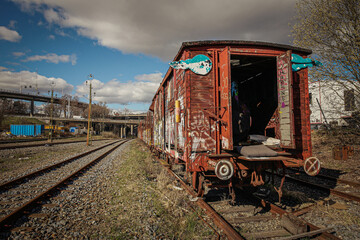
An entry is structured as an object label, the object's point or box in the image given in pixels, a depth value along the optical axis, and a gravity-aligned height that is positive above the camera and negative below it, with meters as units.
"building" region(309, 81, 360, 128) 10.20 +1.35
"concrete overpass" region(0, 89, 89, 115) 86.66 +14.31
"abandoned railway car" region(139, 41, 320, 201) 4.45 +0.21
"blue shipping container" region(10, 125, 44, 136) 41.19 -0.92
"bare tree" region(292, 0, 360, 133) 9.85 +4.57
